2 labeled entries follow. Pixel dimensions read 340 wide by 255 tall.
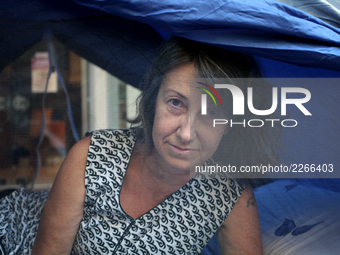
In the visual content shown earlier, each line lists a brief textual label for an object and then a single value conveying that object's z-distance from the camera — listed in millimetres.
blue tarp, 1244
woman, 1403
